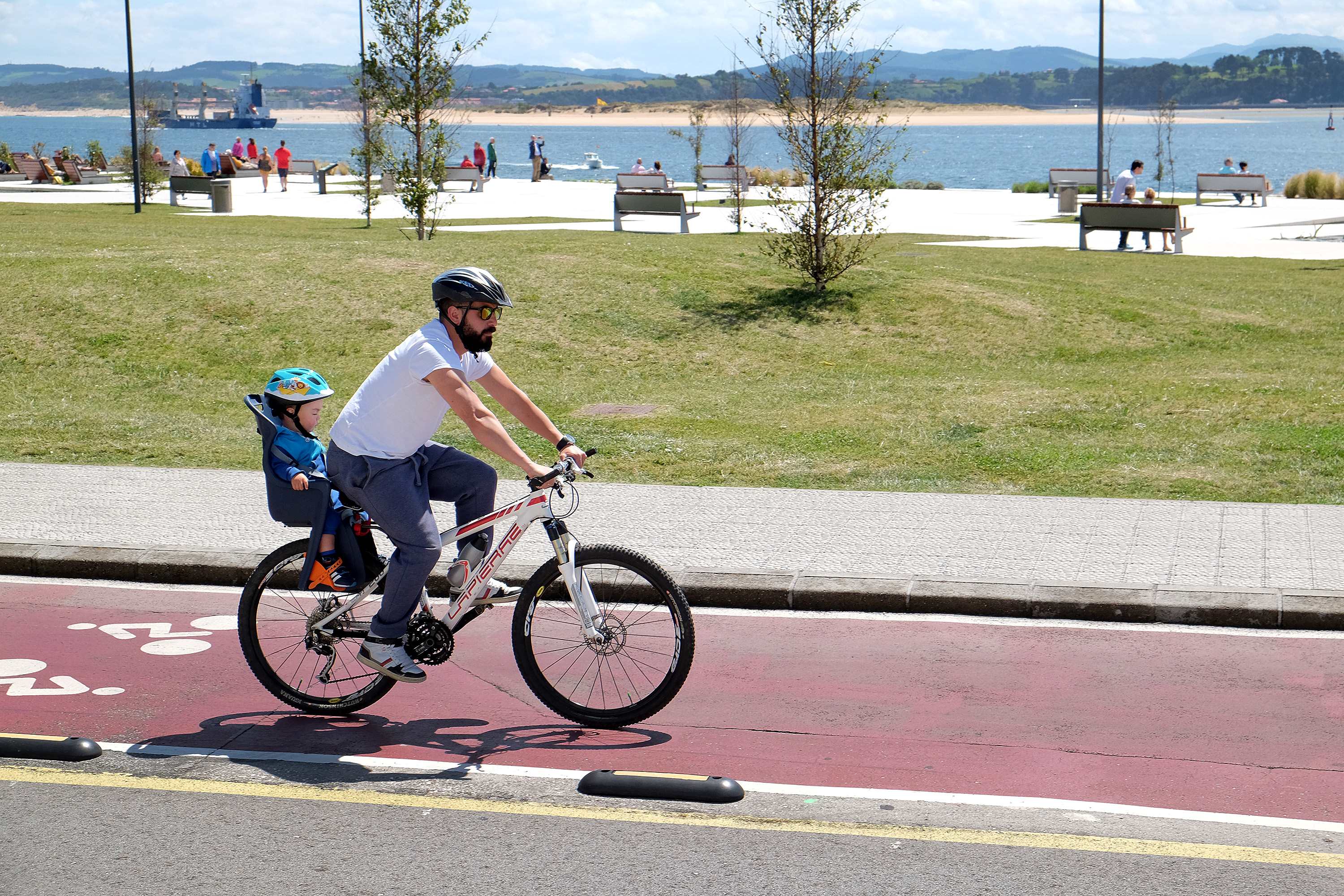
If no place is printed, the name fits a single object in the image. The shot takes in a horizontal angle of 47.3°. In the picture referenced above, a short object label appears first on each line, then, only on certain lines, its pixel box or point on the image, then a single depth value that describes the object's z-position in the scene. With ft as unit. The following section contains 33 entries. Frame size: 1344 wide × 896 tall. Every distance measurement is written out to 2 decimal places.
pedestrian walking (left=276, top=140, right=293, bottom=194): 150.82
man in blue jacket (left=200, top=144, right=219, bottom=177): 157.28
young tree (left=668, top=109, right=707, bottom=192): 149.95
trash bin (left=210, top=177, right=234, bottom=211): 115.03
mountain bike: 19.13
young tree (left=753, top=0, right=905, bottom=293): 59.26
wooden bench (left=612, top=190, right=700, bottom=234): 95.96
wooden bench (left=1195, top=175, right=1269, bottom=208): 133.69
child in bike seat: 19.66
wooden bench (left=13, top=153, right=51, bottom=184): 161.48
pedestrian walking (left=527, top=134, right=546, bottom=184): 182.19
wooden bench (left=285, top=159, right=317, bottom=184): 190.19
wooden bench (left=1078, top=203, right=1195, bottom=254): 83.41
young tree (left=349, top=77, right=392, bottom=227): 87.45
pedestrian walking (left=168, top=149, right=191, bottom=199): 146.20
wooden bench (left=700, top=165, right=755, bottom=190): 142.41
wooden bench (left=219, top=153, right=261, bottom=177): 164.45
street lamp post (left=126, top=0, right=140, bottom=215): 108.99
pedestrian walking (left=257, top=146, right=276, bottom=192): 152.46
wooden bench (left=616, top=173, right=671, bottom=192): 128.88
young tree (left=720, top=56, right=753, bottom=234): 108.88
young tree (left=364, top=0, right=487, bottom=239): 77.56
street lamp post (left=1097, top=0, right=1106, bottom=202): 107.45
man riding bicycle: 18.53
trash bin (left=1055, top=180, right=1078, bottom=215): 121.19
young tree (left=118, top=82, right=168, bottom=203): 133.88
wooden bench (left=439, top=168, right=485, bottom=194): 150.30
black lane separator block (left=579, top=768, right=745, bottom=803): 17.24
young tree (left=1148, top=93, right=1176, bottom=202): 176.54
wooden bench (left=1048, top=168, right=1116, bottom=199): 142.10
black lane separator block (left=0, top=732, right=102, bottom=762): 18.66
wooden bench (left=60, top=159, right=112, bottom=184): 160.86
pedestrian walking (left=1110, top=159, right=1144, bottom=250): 98.84
